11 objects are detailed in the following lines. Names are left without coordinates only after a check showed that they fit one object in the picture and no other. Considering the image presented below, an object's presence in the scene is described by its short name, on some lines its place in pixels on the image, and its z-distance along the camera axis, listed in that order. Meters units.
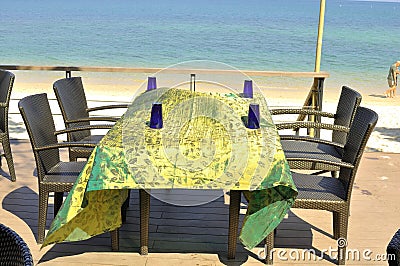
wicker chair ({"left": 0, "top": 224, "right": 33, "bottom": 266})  1.40
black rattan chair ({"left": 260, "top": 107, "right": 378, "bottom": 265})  2.97
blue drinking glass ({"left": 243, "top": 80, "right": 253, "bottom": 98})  4.05
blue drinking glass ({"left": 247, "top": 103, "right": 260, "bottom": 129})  3.03
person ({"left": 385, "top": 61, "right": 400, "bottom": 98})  15.33
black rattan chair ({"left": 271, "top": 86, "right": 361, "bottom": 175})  3.67
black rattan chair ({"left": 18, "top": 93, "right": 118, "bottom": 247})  3.10
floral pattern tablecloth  2.54
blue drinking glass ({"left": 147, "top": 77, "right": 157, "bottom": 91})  4.08
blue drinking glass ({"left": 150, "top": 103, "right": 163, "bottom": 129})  2.96
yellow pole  5.25
